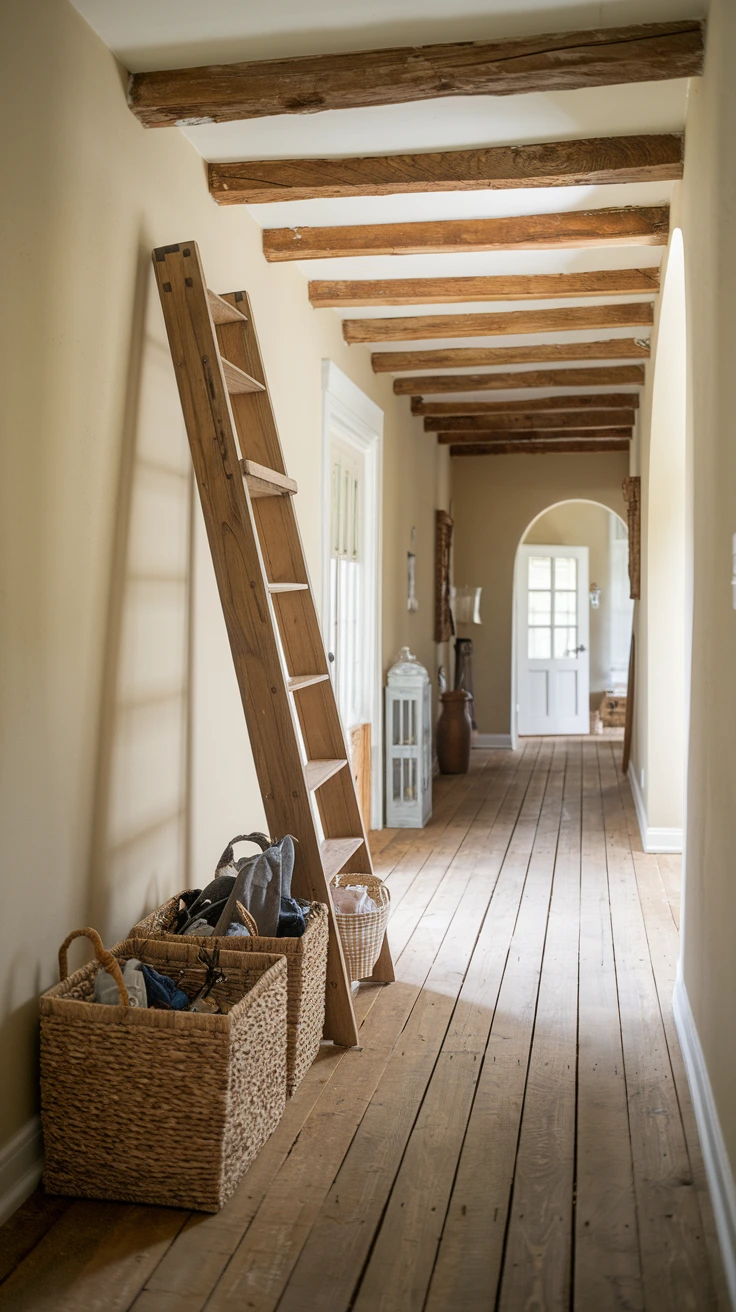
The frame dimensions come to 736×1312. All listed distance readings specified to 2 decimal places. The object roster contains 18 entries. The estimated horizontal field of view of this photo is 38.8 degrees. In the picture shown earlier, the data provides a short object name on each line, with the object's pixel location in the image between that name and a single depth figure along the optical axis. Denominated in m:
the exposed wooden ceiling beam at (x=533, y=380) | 6.38
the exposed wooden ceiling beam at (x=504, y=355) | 5.69
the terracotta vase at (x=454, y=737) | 8.30
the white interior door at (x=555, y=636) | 10.61
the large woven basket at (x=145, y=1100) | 2.09
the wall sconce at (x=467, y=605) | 9.84
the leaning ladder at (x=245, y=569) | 2.76
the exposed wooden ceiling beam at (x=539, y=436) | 8.61
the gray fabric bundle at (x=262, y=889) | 2.64
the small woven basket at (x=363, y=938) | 3.16
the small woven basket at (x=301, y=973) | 2.56
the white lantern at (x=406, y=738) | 6.22
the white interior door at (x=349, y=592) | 5.33
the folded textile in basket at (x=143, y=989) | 2.23
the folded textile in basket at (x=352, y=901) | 3.30
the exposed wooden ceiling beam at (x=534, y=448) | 9.30
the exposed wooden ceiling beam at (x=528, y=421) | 7.98
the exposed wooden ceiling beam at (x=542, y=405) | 7.25
